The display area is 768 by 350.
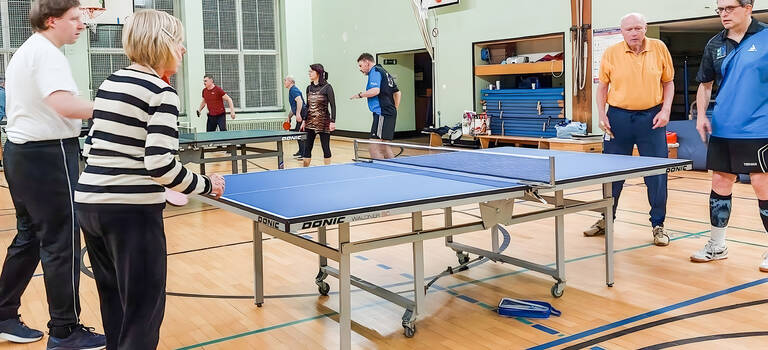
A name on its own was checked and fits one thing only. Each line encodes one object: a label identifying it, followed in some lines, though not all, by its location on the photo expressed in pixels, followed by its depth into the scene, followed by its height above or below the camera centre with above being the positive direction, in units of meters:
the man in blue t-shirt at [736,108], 3.99 +0.00
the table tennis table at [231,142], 6.81 -0.20
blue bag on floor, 3.44 -0.95
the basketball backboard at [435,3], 12.34 +2.01
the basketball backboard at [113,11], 13.80 +2.24
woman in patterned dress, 9.32 +0.16
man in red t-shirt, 11.42 +0.29
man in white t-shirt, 2.79 -0.16
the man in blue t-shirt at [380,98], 8.32 +0.23
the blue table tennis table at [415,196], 2.78 -0.33
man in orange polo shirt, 4.73 +0.09
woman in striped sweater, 2.08 -0.14
